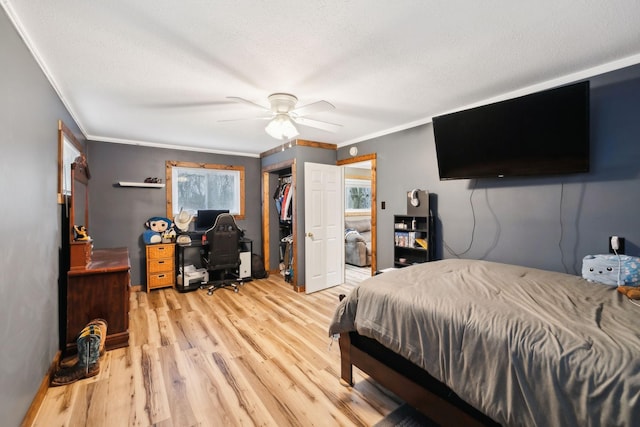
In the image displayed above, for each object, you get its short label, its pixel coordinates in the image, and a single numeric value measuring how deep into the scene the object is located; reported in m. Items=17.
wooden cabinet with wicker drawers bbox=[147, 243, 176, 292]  4.27
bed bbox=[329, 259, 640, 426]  1.05
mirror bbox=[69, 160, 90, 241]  2.67
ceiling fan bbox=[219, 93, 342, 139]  2.51
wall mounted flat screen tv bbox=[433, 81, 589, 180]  2.16
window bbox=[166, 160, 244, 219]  4.78
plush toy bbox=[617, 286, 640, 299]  1.63
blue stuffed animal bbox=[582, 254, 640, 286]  1.90
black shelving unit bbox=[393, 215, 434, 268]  3.28
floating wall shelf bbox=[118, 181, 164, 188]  4.28
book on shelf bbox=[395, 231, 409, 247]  3.47
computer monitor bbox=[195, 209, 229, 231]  4.82
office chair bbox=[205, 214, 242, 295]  4.12
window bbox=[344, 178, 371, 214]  7.45
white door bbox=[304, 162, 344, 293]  4.25
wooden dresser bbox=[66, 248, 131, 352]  2.47
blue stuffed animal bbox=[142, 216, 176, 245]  4.35
